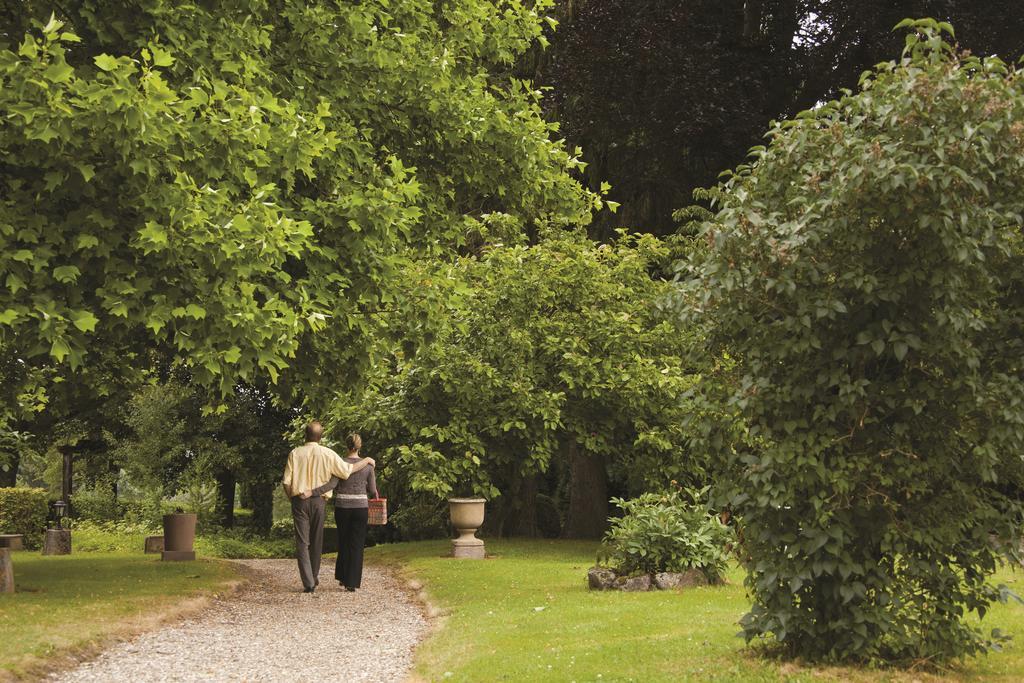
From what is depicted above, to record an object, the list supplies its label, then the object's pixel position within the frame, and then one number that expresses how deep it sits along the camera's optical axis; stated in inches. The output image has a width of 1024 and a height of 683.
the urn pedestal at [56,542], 946.7
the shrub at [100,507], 1301.7
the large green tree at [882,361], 288.4
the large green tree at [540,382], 759.7
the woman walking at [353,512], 570.3
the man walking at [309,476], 552.4
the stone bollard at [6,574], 522.9
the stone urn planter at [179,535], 783.1
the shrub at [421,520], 1071.0
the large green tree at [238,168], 374.9
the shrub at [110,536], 1010.7
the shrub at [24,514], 1082.7
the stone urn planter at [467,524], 770.8
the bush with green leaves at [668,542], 512.1
